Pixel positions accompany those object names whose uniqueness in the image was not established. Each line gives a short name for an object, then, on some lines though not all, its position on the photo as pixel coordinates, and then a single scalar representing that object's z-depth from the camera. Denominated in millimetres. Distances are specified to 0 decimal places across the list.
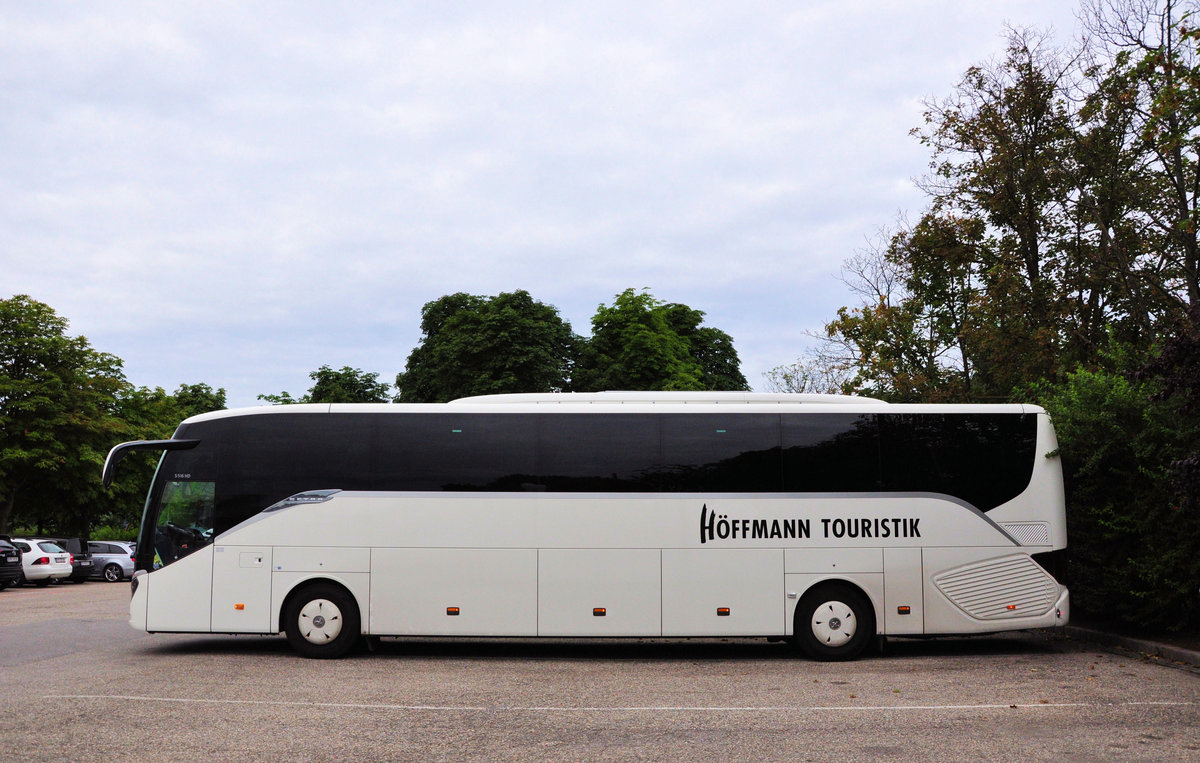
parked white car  31797
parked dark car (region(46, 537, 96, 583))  35062
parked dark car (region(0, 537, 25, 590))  28750
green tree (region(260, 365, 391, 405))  68438
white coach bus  12805
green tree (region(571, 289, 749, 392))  50469
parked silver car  38375
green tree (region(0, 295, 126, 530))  37938
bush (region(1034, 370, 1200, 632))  12922
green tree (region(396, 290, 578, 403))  48344
